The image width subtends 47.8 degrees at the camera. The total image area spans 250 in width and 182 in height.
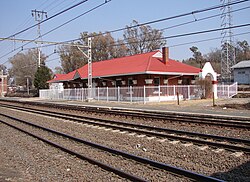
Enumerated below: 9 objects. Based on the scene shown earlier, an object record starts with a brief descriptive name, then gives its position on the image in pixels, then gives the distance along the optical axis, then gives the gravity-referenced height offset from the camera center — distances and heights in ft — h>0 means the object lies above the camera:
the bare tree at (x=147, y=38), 203.00 +35.66
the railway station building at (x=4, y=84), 332.90 +6.36
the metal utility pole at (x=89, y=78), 106.65 +3.86
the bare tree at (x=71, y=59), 235.61 +25.11
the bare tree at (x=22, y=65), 298.97 +26.17
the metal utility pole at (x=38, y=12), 189.83 +51.95
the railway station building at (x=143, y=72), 98.58 +5.72
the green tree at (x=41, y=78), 197.62 +7.62
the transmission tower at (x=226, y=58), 177.38 +19.37
